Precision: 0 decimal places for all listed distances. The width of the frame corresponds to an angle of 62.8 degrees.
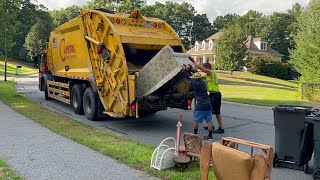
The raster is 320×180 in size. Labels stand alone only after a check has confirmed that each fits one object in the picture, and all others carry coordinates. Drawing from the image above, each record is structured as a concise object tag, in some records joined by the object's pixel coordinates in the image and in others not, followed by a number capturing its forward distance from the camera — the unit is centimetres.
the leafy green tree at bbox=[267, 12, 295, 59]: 5700
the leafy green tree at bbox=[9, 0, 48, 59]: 4214
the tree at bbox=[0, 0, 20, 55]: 1187
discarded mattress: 582
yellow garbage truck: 612
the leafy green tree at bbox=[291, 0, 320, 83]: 1570
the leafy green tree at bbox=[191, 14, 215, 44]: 6594
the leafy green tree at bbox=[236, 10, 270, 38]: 5895
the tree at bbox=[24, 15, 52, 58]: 4224
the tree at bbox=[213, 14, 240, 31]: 7070
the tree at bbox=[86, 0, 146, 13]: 2085
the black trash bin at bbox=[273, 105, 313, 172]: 414
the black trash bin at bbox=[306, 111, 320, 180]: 375
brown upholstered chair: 276
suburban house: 4551
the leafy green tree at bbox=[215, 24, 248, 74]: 3080
